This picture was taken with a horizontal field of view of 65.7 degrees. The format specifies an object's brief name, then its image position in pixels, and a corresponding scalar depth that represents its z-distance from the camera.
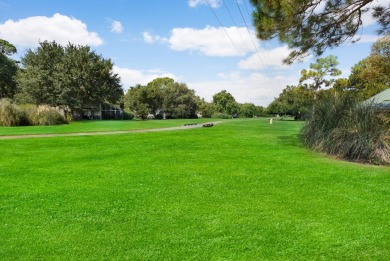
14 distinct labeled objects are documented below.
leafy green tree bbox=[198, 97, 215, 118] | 66.75
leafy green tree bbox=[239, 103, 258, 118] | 80.50
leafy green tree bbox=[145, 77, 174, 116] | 52.25
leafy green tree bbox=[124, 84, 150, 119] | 50.22
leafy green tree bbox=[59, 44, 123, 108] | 35.38
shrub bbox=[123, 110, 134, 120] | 53.97
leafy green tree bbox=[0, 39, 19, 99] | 41.75
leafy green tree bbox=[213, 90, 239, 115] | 78.25
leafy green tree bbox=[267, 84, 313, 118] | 52.28
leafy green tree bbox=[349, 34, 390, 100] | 22.14
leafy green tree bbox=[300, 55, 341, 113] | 51.03
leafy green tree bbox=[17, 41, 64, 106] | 35.31
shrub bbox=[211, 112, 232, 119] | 64.81
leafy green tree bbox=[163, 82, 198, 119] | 58.31
